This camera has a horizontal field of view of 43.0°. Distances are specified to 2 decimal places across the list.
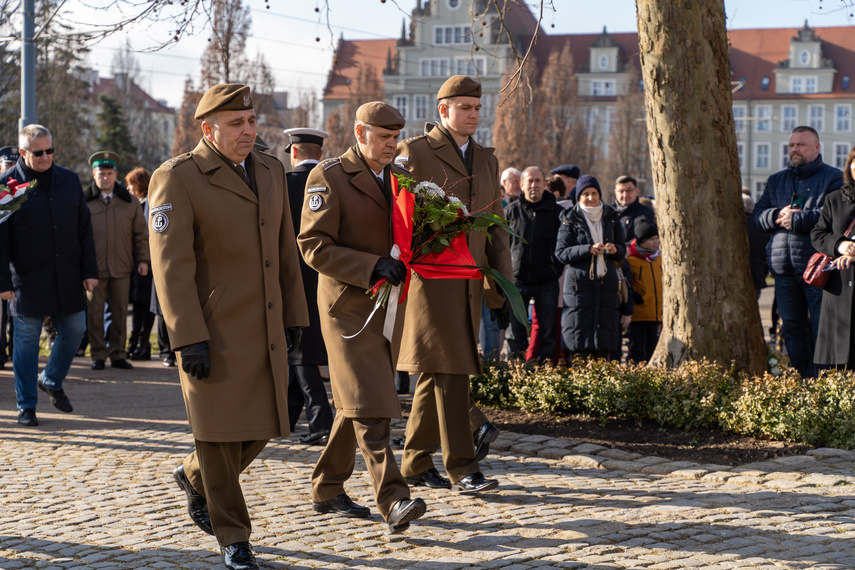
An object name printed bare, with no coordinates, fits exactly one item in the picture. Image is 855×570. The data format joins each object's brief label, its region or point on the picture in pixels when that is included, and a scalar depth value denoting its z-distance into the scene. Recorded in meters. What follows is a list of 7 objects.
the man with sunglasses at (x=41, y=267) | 8.37
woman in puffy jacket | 9.64
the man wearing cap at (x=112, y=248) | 11.69
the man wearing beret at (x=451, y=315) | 6.04
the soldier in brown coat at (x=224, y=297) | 4.64
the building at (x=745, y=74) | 85.81
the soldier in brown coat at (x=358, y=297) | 5.16
